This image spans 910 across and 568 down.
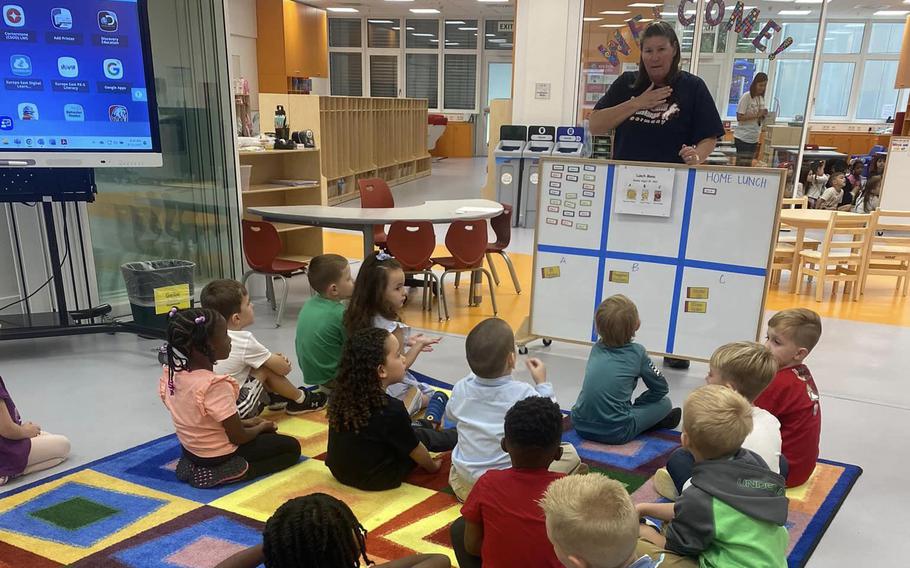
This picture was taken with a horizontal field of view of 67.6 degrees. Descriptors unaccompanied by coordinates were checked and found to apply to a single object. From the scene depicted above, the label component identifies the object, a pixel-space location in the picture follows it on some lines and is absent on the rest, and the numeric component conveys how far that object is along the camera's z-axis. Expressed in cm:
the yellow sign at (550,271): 412
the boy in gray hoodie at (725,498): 173
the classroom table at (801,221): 572
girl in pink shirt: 244
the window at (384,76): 1761
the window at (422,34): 1739
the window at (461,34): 1739
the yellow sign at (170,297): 412
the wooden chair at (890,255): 585
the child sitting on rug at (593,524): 141
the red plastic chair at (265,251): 461
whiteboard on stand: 367
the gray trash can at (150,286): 428
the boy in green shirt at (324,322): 329
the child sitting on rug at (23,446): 257
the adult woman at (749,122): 941
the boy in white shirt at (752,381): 226
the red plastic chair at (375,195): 582
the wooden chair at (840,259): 553
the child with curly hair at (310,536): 129
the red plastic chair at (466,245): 473
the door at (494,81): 1766
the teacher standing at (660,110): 359
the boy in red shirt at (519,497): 170
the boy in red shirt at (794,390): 257
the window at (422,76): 1766
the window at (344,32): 1736
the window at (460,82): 1769
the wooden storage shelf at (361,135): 777
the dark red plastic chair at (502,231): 530
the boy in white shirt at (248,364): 293
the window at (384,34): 1736
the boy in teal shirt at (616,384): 295
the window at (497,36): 1736
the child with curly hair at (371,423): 241
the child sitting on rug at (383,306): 317
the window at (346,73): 1766
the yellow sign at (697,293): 383
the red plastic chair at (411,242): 460
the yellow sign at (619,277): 396
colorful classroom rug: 219
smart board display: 371
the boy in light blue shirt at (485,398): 231
